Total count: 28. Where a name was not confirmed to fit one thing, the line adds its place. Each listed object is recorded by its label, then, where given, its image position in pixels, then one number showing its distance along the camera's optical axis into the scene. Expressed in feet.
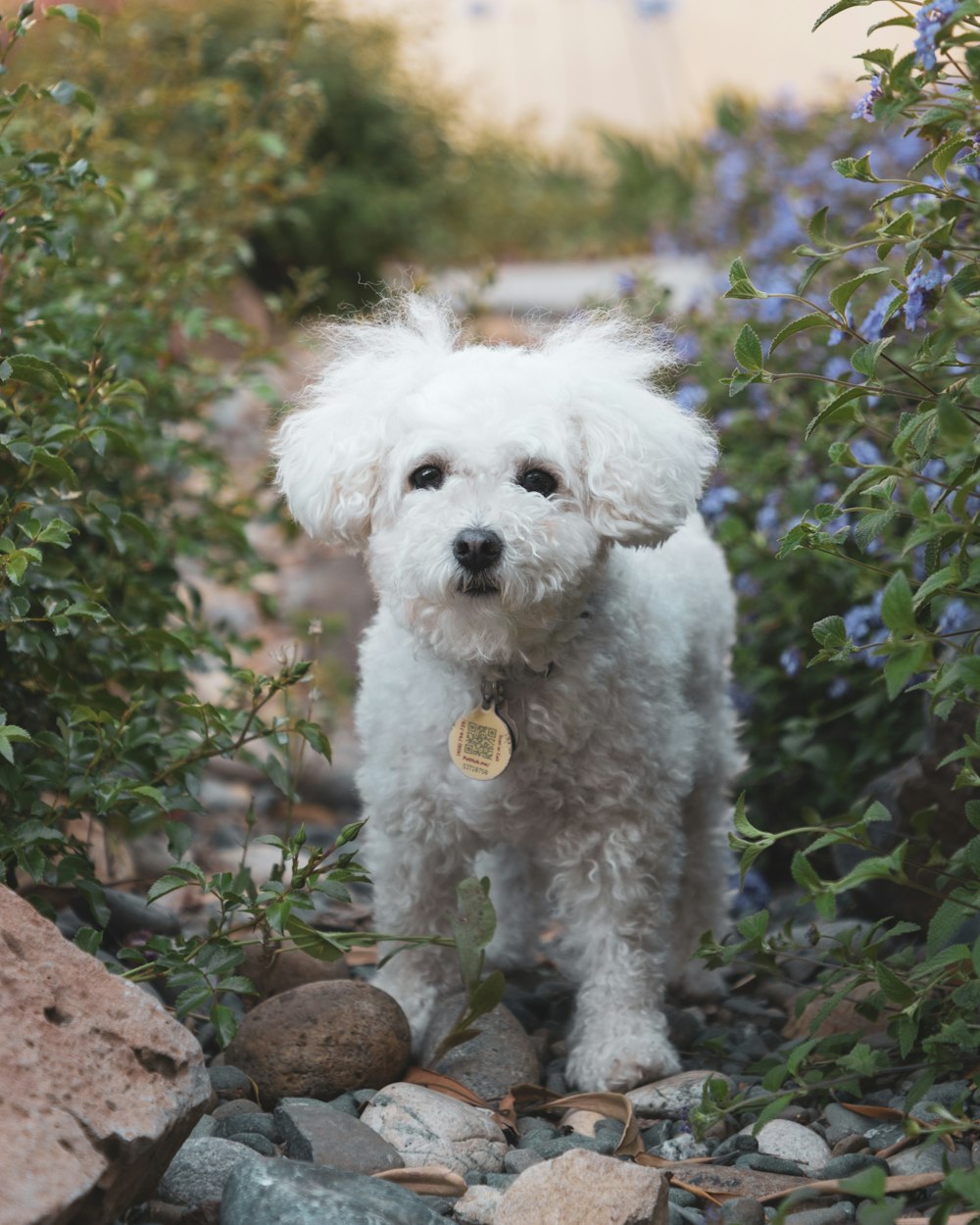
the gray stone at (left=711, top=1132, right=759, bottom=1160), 7.91
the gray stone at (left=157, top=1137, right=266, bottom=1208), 6.96
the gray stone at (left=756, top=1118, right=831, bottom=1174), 7.70
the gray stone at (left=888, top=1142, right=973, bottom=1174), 7.20
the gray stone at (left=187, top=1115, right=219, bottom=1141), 7.55
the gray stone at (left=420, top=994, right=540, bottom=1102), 8.83
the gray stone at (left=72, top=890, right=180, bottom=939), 10.05
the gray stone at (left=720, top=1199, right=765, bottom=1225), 6.95
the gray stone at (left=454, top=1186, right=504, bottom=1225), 7.13
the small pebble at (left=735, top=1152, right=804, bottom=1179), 7.61
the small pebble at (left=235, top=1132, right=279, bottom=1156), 7.54
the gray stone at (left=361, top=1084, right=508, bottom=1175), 7.71
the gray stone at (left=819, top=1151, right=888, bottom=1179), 7.33
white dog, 8.41
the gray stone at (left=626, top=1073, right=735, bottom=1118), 8.55
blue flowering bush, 6.42
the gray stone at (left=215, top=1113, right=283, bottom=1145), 7.70
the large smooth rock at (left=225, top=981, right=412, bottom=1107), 8.28
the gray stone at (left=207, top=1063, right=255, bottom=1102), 8.23
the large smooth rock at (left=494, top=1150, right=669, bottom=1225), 6.56
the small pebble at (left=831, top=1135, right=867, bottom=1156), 7.65
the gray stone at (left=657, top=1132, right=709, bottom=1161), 7.99
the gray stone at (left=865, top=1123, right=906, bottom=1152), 7.61
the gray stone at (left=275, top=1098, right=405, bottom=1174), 7.38
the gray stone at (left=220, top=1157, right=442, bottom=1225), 6.42
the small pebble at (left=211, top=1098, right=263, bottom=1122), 7.90
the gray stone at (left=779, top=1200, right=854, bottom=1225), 6.82
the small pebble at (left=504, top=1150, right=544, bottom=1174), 7.75
